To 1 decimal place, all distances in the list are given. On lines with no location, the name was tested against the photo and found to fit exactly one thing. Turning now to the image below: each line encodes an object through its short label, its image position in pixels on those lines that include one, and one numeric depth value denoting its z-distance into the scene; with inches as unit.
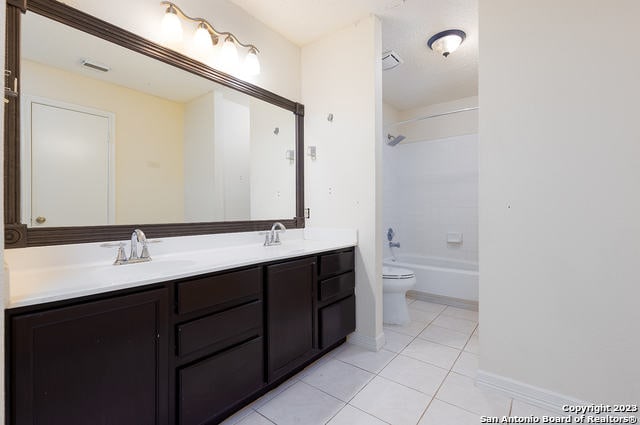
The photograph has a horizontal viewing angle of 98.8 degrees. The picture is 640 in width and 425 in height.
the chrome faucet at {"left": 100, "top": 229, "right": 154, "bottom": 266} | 51.8
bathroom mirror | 46.2
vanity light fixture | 60.3
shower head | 138.3
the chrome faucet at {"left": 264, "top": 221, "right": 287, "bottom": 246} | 80.4
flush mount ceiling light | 85.4
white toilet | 99.3
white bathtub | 112.7
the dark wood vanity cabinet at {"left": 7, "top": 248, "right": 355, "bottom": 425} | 32.5
